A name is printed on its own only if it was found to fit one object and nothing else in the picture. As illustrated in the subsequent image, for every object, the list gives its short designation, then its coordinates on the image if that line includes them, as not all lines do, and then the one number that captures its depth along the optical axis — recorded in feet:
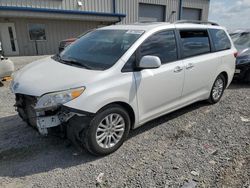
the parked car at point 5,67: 20.96
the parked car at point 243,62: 22.12
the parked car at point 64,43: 38.68
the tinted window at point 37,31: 53.93
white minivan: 9.05
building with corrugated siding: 49.90
